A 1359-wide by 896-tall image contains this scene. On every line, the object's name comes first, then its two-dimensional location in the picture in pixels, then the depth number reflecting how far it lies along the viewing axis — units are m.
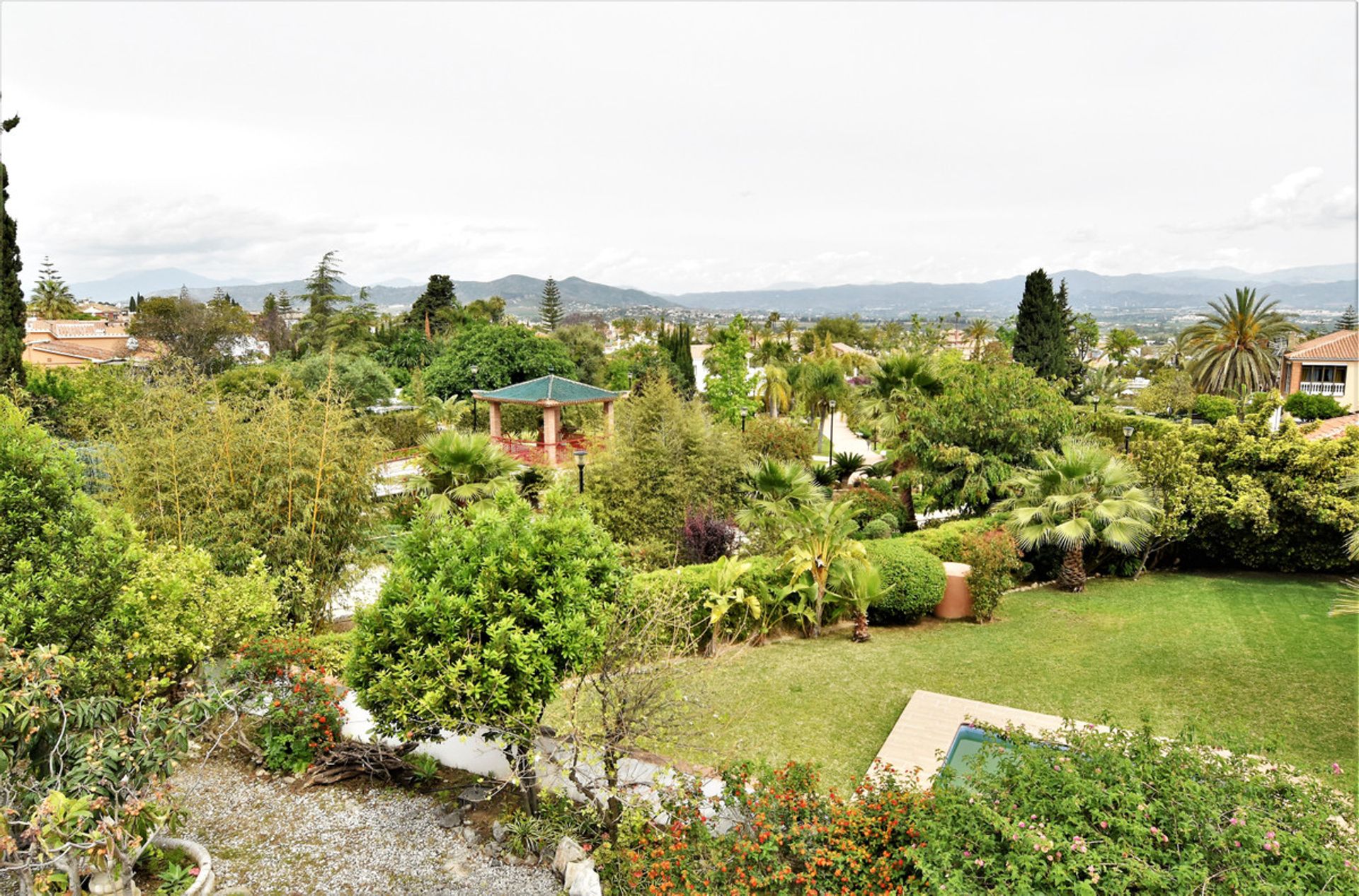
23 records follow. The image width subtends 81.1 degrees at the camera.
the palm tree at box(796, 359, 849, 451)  34.53
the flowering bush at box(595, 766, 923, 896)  5.03
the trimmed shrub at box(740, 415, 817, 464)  23.41
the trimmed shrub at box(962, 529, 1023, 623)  11.71
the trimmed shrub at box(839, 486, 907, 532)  17.78
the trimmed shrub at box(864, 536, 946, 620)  11.66
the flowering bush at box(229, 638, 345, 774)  7.20
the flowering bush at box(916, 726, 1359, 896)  4.16
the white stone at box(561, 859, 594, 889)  5.55
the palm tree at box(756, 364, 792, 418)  37.25
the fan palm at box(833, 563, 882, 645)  11.11
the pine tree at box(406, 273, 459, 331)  51.94
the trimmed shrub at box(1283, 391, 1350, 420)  28.59
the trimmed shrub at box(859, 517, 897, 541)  16.22
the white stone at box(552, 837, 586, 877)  5.81
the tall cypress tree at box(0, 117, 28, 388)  19.09
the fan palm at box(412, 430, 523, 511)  13.05
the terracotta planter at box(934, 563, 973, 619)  12.19
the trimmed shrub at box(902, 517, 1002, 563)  13.04
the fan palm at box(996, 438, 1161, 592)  12.94
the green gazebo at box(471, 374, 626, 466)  26.26
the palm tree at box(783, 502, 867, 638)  11.16
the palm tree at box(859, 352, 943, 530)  18.19
